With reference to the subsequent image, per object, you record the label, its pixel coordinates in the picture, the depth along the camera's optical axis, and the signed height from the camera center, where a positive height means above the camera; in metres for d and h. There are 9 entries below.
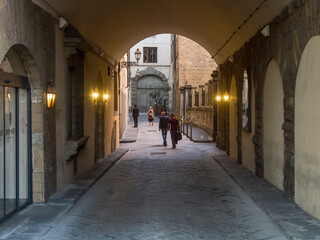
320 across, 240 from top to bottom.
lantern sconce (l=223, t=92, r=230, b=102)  14.85 +0.60
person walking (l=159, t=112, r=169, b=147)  18.06 -0.45
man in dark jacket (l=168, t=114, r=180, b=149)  16.98 -0.55
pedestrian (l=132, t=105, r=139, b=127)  28.62 -0.04
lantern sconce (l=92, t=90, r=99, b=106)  11.91 +0.54
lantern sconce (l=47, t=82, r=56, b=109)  7.44 +0.34
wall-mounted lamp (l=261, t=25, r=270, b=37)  8.63 +1.69
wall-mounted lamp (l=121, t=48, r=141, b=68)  20.30 +2.87
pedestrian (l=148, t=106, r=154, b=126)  30.73 -0.05
